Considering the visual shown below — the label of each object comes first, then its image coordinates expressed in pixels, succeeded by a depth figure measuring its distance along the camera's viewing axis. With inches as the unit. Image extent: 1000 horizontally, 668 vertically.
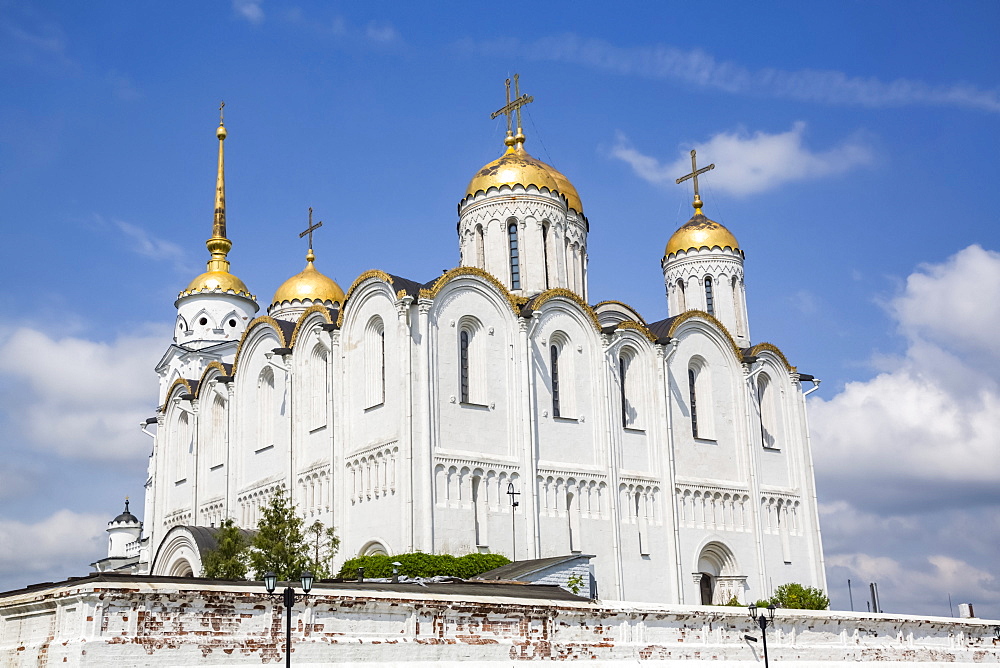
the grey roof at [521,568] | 1044.5
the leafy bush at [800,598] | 1355.8
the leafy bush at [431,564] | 1088.8
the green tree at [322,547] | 1116.5
